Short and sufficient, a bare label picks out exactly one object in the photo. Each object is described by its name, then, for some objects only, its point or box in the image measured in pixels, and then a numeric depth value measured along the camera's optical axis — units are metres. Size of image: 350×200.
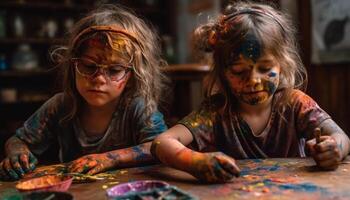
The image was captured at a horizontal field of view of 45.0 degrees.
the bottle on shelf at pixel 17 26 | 4.20
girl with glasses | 1.50
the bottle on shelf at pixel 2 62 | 4.11
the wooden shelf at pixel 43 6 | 4.09
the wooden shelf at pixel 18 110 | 4.26
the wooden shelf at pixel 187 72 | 3.44
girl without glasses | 1.33
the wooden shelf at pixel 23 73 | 4.09
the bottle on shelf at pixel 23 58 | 4.16
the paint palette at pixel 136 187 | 0.87
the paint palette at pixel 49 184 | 0.91
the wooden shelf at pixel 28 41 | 4.07
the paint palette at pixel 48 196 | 0.84
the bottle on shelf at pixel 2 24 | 4.11
